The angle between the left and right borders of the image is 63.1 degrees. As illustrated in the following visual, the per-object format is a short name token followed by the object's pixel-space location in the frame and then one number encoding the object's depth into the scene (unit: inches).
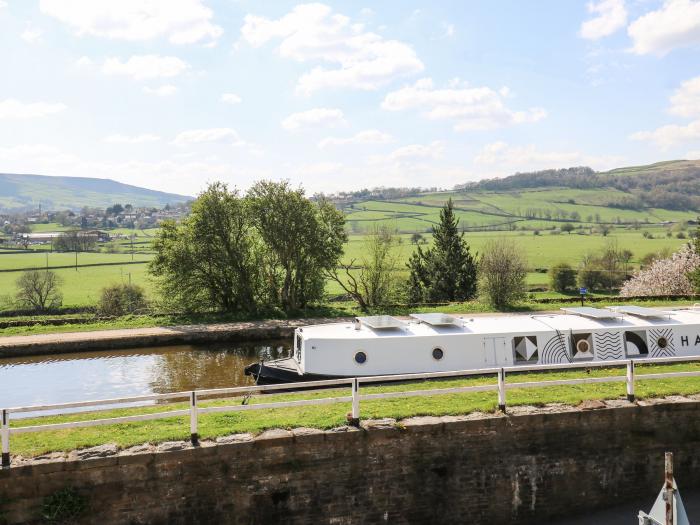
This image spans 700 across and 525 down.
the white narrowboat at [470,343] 574.9
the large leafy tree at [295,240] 1109.7
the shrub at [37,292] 1839.3
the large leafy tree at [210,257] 1090.7
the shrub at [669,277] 1529.3
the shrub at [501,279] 1124.5
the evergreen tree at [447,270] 1563.7
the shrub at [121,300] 1539.6
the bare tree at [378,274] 1277.1
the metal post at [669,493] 254.5
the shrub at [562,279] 2278.5
